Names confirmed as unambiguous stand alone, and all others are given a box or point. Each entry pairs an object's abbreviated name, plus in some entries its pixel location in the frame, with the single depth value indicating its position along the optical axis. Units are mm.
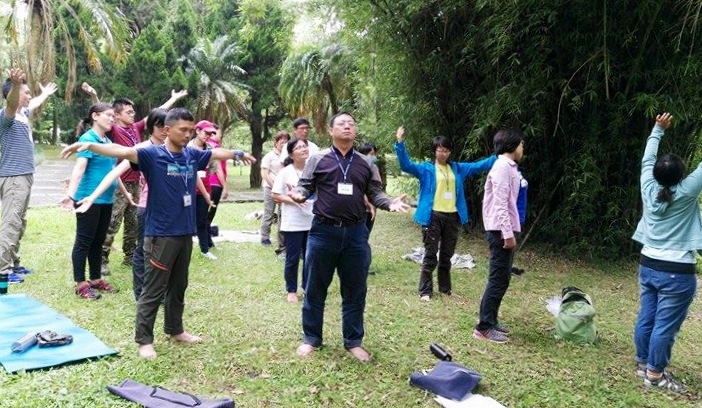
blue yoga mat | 2928
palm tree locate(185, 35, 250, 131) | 16844
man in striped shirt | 4164
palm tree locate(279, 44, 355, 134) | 12812
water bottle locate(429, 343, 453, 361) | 3248
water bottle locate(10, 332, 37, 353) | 3023
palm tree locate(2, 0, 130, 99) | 9555
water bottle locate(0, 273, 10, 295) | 4082
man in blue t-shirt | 3066
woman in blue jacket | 4680
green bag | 3842
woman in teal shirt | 4141
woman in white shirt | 4348
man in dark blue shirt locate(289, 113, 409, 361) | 3088
